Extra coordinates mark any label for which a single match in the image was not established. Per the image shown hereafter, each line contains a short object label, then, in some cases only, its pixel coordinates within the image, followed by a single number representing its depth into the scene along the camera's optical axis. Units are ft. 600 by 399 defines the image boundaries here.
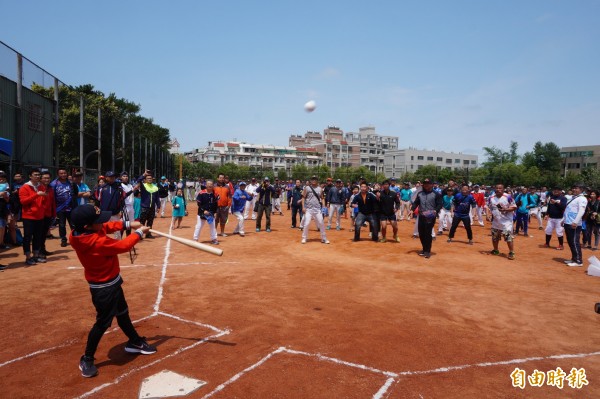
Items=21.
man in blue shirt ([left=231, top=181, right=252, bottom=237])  47.57
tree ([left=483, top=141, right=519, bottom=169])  365.61
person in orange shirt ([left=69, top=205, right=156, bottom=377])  13.33
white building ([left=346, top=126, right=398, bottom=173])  448.24
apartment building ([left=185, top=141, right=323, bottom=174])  404.98
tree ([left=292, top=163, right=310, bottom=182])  163.43
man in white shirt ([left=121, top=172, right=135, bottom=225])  37.99
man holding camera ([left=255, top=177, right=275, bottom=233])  51.19
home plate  12.20
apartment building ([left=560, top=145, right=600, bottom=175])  282.97
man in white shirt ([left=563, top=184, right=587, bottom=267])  33.45
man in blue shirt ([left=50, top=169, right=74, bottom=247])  35.24
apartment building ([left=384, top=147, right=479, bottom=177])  380.37
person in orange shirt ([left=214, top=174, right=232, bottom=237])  44.07
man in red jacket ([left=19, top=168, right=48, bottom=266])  28.25
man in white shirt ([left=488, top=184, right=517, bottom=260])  35.47
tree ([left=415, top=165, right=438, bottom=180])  169.09
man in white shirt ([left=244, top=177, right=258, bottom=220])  63.62
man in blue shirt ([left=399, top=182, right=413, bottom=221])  69.67
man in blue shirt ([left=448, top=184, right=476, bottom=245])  44.88
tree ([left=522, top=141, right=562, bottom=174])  298.35
